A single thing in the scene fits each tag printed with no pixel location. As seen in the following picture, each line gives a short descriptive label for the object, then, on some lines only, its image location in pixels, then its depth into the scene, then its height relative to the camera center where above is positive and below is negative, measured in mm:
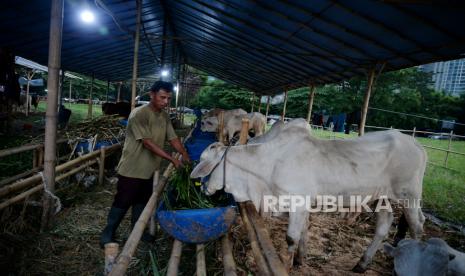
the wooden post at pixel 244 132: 3684 -159
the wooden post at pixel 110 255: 2020 -1038
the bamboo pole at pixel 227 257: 2248 -1164
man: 3154 -470
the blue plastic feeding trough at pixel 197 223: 2473 -924
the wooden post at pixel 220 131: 7864 -367
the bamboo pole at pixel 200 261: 2484 -1296
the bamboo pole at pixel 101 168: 5440 -1184
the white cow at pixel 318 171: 3033 -468
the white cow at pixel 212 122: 9453 -168
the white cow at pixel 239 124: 9195 -125
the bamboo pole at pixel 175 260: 2355 -1260
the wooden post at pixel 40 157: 4526 -926
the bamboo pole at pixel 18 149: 3568 -707
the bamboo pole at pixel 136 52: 6359 +1218
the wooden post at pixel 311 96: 10027 +1062
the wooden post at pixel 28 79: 15852 +971
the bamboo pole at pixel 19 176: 3641 -1095
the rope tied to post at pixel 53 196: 3464 -1166
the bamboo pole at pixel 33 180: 3088 -982
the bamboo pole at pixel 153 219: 3379 -1316
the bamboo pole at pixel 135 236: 1762 -933
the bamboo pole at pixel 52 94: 3207 +64
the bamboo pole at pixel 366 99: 6176 +750
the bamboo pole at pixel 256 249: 1930 -935
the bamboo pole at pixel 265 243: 1823 -884
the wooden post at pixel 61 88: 13145 +529
